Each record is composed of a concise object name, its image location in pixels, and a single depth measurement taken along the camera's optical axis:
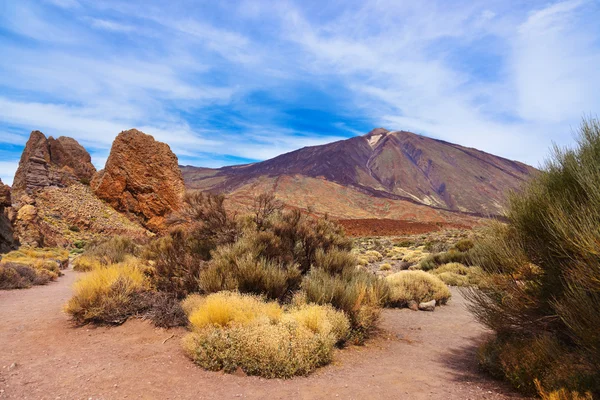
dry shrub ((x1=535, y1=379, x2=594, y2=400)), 2.97
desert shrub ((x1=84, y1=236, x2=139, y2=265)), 12.84
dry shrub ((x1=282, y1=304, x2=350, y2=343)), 5.09
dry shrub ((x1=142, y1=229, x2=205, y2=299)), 7.40
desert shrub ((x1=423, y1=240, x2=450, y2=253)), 21.42
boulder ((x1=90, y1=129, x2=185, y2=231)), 25.59
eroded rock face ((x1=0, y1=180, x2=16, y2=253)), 15.77
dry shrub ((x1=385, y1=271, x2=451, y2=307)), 9.05
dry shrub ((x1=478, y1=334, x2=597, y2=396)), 3.33
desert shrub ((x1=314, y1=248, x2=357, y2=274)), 7.95
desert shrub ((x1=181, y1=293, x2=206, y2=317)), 5.87
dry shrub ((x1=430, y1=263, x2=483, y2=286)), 12.09
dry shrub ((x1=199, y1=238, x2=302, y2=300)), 6.53
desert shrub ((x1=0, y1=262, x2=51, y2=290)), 9.61
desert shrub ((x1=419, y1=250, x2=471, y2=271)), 15.75
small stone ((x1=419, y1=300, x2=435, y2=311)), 8.85
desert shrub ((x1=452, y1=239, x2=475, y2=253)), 17.81
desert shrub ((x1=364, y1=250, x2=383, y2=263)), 20.72
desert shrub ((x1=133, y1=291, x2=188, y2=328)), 5.89
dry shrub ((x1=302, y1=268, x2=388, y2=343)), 6.12
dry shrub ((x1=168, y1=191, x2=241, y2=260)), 8.80
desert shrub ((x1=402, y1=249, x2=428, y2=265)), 18.89
